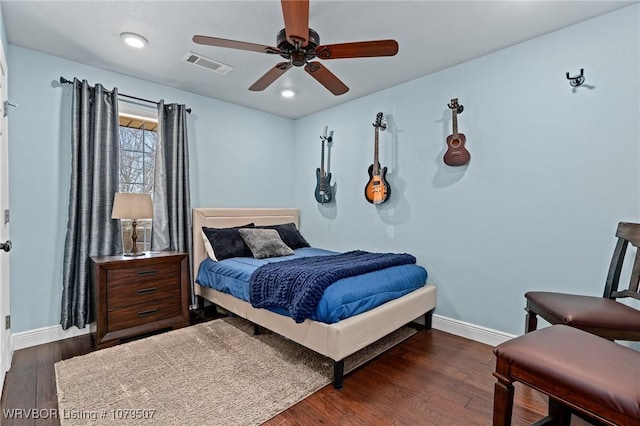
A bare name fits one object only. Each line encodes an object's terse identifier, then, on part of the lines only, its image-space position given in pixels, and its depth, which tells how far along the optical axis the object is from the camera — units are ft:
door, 6.58
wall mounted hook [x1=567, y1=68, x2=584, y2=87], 7.59
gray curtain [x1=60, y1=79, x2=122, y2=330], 9.30
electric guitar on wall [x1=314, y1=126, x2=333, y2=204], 13.71
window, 11.01
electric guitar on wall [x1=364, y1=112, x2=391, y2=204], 11.51
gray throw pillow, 11.18
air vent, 9.34
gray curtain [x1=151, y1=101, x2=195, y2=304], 11.13
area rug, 5.93
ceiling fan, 5.98
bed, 6.95
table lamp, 9.36
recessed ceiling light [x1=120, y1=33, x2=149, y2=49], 8.14
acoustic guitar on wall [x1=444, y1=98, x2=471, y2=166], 9.60
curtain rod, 9.20
